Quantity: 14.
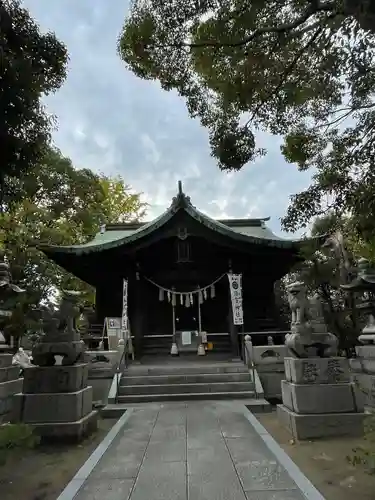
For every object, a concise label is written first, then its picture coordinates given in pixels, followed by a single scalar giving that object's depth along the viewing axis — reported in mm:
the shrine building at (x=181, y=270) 14641
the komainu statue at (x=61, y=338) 7566
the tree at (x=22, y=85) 5352
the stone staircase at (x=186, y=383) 10398
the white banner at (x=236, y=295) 13539
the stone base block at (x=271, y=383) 10961
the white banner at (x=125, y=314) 13542
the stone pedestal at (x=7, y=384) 5944
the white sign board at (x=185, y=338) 14904
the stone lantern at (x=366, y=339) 6805
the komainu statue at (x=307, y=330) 7418
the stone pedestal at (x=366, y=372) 6734
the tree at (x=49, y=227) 18125
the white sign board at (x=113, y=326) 14462
